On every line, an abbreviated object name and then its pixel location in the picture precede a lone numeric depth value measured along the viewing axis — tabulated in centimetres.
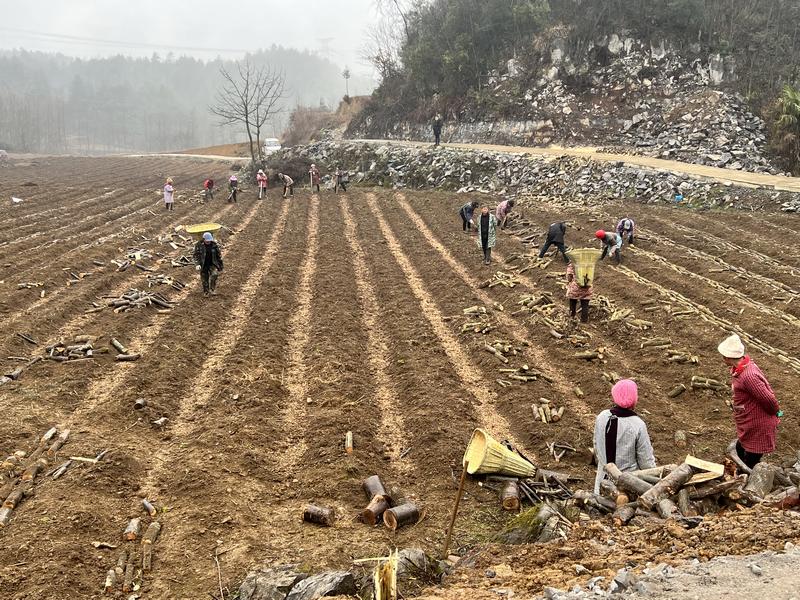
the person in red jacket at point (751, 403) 582
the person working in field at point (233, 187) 2851
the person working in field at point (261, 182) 2987
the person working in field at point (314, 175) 3106
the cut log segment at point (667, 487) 539
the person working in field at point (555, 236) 1530
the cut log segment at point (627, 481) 554
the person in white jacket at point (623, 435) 545
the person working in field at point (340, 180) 3053
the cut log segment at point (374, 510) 612
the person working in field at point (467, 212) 2003
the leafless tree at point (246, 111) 3900
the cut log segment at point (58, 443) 734
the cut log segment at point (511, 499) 633
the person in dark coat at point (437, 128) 3359
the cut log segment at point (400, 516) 603
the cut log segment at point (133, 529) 588
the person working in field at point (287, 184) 2962
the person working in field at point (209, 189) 2822
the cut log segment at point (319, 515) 607
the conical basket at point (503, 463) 629
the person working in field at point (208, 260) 1355
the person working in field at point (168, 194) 2531
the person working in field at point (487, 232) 1580
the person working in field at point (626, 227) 1663
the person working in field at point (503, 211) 1979
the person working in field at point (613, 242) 1565
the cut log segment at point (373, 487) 661
